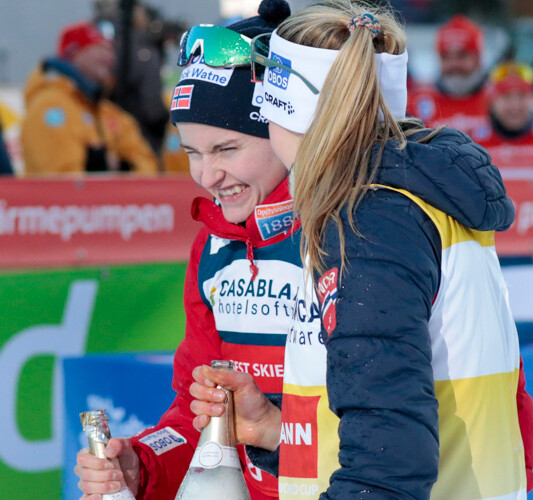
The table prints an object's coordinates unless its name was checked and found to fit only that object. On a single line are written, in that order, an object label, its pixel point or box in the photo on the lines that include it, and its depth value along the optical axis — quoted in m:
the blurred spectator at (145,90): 15.02
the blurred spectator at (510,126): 17.67
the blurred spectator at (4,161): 12.22
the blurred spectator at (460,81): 17.97
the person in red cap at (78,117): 12.00
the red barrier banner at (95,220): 9.28
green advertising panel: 8.28
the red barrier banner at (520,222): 11.11
